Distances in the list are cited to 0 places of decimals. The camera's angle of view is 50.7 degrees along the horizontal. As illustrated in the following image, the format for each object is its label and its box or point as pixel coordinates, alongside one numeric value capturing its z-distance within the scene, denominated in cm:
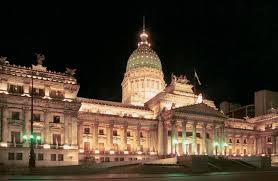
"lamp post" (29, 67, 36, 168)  3960
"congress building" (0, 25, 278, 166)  6316
